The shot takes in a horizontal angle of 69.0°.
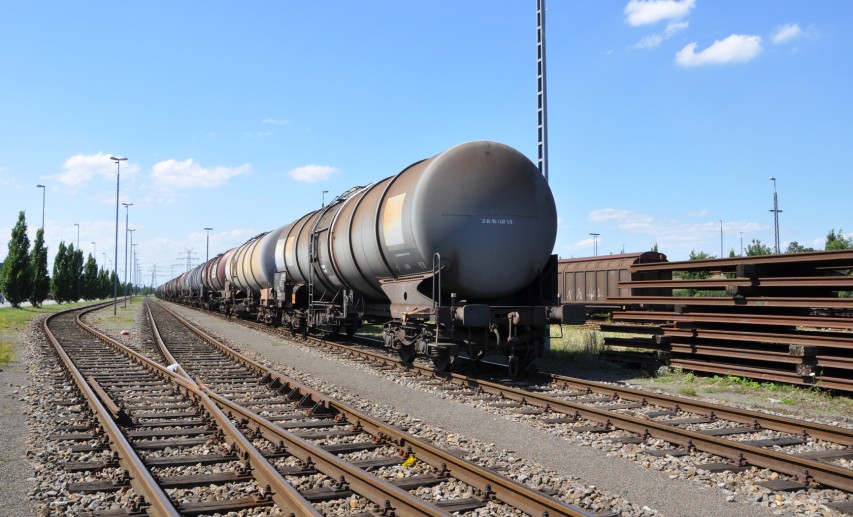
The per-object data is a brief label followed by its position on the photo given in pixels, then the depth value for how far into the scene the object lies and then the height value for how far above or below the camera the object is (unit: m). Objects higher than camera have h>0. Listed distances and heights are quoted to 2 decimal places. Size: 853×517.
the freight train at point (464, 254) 10.35 +0.68
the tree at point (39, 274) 48.72 +1.42
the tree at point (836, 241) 46.97 +4.11
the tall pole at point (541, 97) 14.91 +4.84
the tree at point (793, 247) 70.47 +5.49
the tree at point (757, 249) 58.25 +4.38
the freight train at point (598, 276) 24.55 +0.70
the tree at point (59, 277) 62.12 +1.52
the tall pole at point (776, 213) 52.02 +7.10
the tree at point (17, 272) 46.00 +1.50
